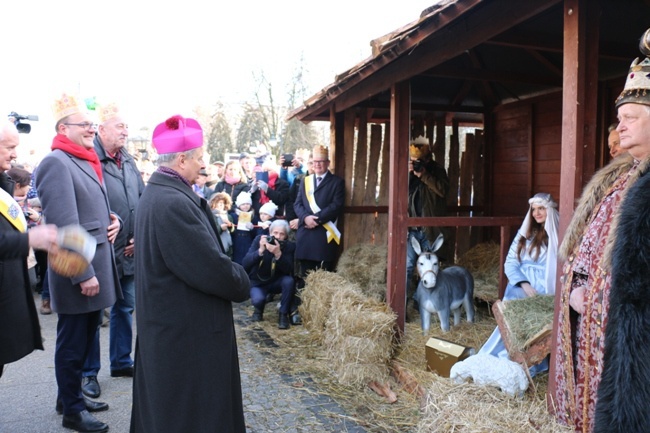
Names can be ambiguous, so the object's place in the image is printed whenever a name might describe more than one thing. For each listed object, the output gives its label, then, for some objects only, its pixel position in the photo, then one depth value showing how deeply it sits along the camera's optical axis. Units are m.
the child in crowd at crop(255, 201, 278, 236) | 7.68
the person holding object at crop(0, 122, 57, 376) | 3.05
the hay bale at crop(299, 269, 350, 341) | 6.02
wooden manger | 3.60
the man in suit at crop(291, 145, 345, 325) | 6.97
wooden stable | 3.12
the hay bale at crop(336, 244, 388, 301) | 6.44
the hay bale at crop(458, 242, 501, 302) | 6.16
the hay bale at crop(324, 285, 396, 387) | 4.88
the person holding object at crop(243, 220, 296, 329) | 6.78
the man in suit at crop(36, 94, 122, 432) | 3.58
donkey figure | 5.32
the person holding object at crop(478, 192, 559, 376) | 4.37
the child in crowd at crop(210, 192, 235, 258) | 7.94
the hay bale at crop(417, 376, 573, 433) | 3.01
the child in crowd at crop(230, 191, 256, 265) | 8.02
